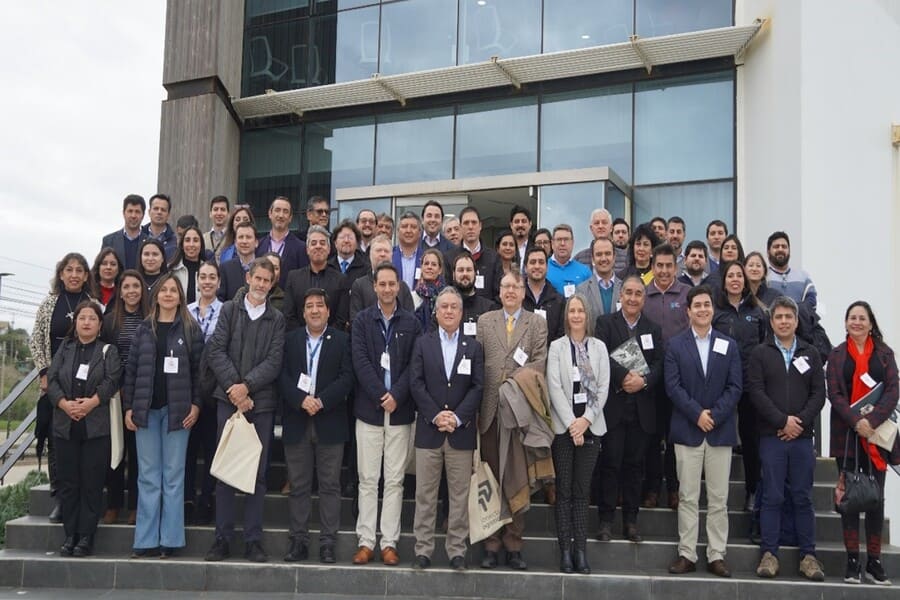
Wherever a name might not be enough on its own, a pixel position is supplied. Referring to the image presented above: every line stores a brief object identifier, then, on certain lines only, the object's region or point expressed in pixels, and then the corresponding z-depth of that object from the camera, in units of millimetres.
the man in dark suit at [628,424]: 5980
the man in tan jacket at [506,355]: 5863
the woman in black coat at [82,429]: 5914
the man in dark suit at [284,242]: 7398
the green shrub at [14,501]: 7320
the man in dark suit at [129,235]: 7551
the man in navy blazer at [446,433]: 5727
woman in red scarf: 5777
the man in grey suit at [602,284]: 6789
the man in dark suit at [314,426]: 5895
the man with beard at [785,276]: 7195
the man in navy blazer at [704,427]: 5809
